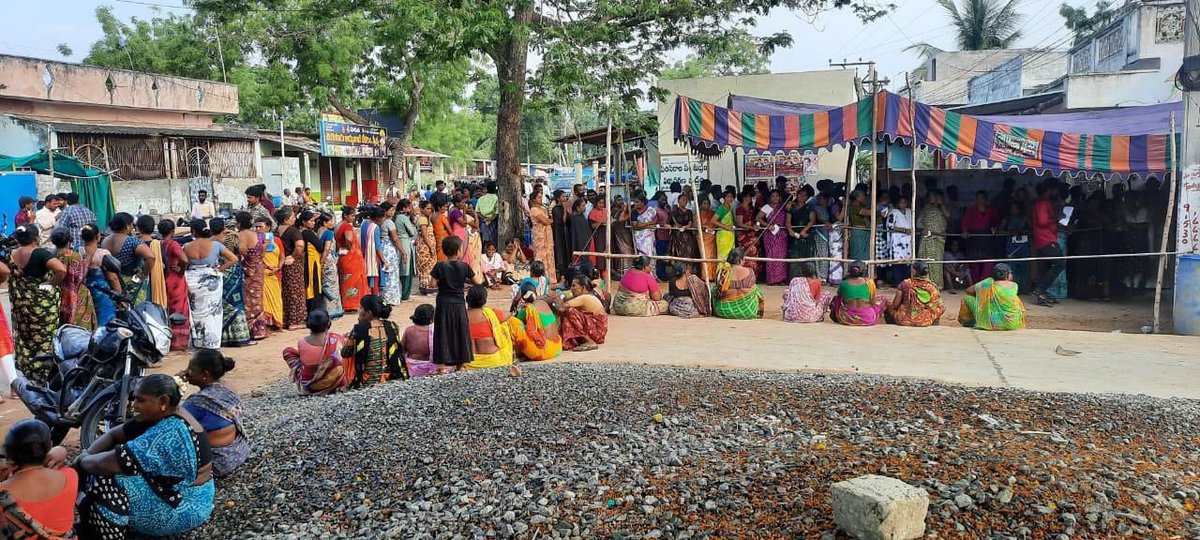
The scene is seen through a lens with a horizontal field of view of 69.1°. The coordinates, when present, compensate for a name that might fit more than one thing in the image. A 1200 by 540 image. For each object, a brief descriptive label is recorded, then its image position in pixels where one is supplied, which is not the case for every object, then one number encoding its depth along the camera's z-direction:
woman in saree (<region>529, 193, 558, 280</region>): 12.75
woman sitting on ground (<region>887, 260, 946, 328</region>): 9.43
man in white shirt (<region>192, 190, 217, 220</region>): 15.76
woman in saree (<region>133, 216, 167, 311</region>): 8.14
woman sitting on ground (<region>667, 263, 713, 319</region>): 10.29
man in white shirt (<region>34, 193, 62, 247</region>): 12.60
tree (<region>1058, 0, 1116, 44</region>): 29.87
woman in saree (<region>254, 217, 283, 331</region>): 9.05
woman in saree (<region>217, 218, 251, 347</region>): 8.71
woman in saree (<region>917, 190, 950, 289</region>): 12.36
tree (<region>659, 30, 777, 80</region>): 13.94
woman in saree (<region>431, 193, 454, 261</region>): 11.81
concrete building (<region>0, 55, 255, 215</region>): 18.58
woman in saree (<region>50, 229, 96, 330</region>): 7.12
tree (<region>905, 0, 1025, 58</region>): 36.53
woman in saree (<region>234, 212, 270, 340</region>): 8.78
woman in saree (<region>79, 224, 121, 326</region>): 7.45
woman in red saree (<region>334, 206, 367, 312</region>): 10.04
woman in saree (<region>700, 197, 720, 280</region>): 12.82
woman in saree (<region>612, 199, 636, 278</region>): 12.83
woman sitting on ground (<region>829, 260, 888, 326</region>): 9.45
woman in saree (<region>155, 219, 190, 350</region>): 8.17
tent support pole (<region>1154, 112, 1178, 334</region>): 9.16
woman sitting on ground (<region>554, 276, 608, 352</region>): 8.37
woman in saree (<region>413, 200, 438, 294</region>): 11.70
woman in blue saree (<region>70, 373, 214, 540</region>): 3.93
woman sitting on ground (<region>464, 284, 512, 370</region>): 7.40
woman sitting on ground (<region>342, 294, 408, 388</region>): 6.84
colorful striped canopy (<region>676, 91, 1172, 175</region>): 10.09
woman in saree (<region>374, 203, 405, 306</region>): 10.73
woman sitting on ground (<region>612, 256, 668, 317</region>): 10.20
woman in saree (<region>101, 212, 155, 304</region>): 7.96
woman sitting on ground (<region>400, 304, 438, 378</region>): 7.31
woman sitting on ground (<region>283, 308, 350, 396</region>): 6.74
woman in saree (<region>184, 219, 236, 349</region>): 8.27
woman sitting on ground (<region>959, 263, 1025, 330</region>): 9.11
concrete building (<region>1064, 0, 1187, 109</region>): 19.81
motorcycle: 4.88
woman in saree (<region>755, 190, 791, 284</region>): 12.94
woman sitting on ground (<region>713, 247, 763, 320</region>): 10.06
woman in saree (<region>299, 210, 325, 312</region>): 9.50
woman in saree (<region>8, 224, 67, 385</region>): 6.87
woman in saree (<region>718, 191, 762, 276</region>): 13.12
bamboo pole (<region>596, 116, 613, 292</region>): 11.00
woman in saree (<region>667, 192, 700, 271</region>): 12.77
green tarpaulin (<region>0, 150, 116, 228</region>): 15.52
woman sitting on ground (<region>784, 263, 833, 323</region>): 9.90
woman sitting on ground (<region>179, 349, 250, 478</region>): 4.59
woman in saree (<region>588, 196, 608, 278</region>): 12.70
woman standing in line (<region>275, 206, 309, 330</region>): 9.36
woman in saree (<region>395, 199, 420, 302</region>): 11.23
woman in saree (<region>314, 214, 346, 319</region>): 9.73
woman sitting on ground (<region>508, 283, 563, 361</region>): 7.88
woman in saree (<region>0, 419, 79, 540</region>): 3.36
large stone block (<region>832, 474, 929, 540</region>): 3.39
